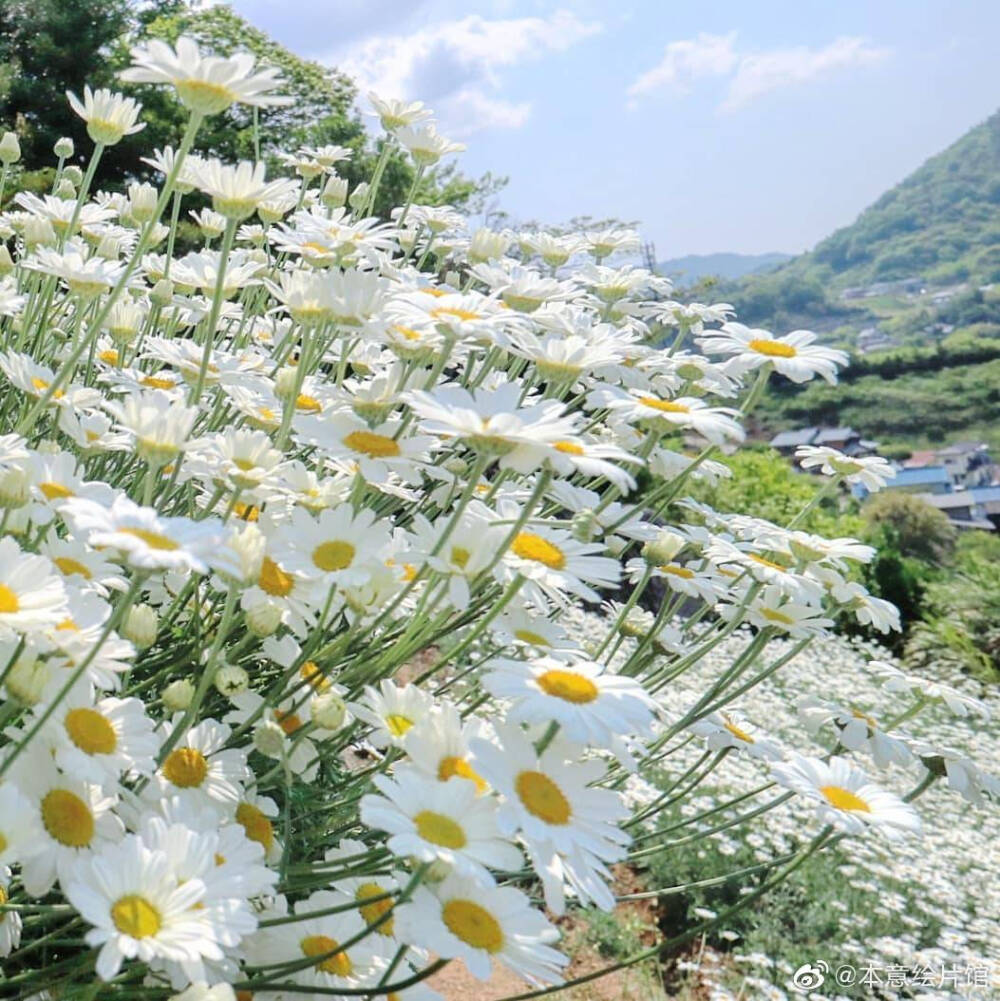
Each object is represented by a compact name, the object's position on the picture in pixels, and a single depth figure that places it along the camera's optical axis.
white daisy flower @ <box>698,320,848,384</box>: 0.41
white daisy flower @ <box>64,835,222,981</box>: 0.22
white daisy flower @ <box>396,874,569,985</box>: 0.25
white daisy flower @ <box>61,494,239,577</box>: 0.23
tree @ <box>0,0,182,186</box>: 8.86
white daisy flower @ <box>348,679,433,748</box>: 0.30
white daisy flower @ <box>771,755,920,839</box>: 0.33
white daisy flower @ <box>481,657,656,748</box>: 0.26
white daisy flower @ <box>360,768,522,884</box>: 0.25
